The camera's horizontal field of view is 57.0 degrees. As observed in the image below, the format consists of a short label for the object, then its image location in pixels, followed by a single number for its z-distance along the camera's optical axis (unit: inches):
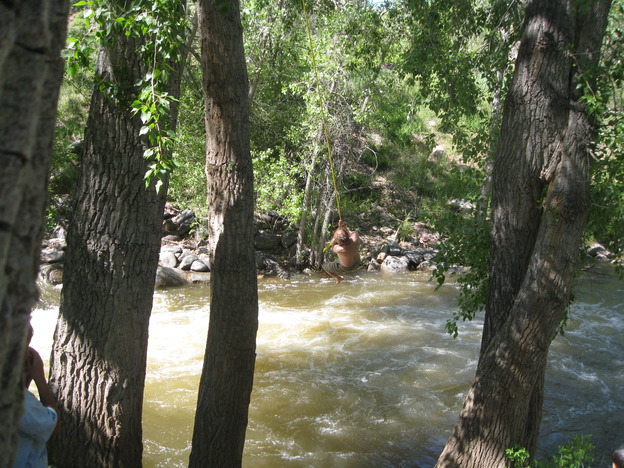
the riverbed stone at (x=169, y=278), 554.3
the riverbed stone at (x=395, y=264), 658.2
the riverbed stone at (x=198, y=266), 605.5
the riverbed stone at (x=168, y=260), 609.0
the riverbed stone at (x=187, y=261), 607.5
